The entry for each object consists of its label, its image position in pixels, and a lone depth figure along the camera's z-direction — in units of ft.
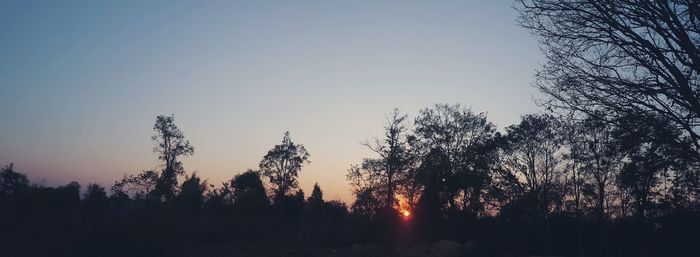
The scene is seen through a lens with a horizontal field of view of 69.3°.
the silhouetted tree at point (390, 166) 123.03
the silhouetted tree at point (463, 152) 130.82
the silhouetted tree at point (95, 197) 104.20
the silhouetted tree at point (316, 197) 176.55
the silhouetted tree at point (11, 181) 110.02
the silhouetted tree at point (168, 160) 140.15
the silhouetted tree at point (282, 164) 173.37
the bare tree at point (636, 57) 23.77
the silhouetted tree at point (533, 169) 132.87
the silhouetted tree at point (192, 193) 137.69
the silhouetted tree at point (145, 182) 140.67
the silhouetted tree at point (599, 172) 120.37
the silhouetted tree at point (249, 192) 121.83
